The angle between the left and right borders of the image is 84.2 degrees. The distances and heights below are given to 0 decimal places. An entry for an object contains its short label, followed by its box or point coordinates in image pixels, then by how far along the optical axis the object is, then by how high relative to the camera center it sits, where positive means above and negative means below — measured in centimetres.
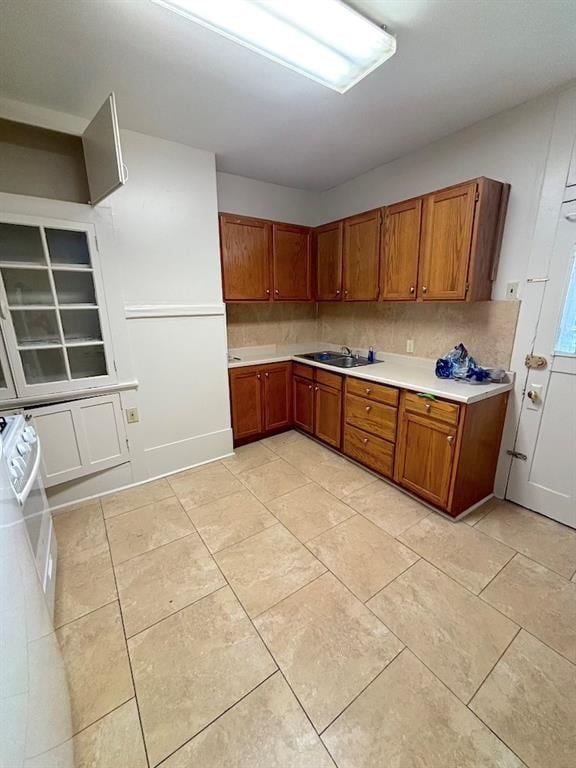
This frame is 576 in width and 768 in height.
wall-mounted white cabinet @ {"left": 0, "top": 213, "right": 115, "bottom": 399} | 202 -2
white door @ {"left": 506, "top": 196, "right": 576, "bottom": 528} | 192 -64
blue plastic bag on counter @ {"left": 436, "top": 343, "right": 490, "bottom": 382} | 222 -45
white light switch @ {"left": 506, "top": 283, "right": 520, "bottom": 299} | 214 +8
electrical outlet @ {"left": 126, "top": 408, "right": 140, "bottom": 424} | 250 -84
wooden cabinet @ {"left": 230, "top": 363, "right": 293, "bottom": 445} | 311 -95
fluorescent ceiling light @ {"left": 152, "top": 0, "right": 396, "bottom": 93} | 125 +113
